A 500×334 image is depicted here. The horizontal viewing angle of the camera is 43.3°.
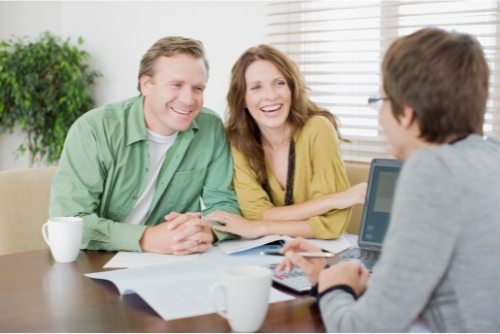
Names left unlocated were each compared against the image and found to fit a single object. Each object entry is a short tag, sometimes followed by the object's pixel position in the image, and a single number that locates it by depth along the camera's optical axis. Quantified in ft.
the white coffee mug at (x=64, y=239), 4.74
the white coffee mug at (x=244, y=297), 3.22
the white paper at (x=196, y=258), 4.75
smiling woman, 5.91
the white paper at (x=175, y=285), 3.62
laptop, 5.23
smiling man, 5.82
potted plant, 12.67
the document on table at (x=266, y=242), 5.17
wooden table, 3.40
